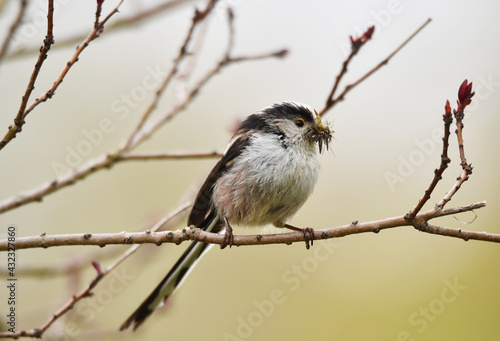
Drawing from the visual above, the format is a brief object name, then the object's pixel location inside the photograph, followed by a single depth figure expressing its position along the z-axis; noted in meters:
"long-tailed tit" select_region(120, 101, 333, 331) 7.19
